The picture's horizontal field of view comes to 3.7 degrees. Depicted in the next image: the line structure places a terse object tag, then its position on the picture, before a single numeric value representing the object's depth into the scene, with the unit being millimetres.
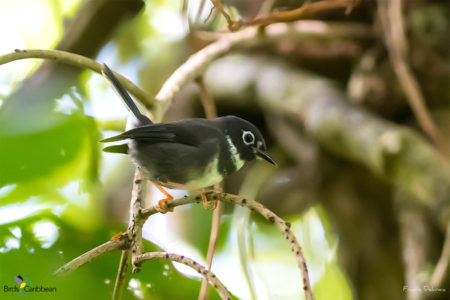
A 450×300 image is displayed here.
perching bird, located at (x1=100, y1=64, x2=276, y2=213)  4174
